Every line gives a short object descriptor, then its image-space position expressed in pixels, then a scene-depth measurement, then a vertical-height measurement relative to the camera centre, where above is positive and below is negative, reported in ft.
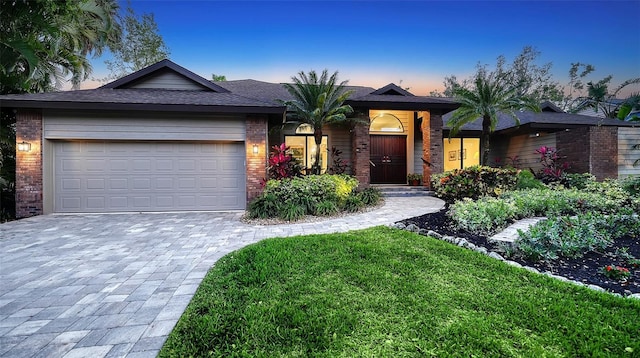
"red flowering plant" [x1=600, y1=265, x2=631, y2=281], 9.11 -3.44
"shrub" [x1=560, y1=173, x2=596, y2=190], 27.66 -0.95
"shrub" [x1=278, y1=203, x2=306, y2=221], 20.57 -3.06
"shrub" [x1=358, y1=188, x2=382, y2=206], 25.55 -2.38
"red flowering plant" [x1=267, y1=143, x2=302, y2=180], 25.03 +0.68
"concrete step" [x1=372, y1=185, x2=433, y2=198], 31.78 -2.28
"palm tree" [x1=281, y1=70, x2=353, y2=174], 27.32 +7.27
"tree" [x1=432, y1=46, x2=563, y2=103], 74.49 +26.46
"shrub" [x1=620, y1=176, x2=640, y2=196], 21.91 -1.29
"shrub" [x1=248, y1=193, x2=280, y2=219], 21.29 -2.75
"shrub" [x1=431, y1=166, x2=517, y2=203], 26.86 -1.09
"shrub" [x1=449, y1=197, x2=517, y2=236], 15.15 -2.64
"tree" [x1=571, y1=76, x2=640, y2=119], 56.06 +18.19
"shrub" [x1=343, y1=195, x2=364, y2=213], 23.38 -2.83
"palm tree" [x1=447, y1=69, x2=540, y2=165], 29.91 +7.58
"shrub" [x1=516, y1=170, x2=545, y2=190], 27.66 -1.24
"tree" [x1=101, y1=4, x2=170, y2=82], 58.90 +27.88
